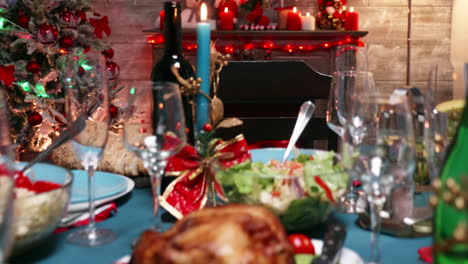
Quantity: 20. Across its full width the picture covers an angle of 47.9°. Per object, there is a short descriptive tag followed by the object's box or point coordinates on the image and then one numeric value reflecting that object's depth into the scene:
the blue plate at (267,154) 1.08
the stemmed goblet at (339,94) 1.05
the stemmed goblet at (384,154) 0.62
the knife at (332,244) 0.60
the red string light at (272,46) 4.51
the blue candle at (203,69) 0.94
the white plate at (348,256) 0.65
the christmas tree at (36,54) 2.82
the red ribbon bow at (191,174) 0.87
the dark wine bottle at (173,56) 0.99
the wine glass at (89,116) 0.79
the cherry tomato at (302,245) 0.64
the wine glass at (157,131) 0.75
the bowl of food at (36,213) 0.66
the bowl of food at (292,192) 0.74
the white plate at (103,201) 0.86
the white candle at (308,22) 4.37
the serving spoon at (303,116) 0.99
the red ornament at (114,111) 3.05
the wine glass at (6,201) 0.42
